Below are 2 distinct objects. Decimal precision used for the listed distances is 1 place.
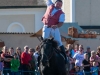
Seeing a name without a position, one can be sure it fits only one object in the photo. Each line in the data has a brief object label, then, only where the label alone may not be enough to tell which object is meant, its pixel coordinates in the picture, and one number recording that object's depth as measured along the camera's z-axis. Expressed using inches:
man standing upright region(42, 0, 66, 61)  651.5
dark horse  621.6
